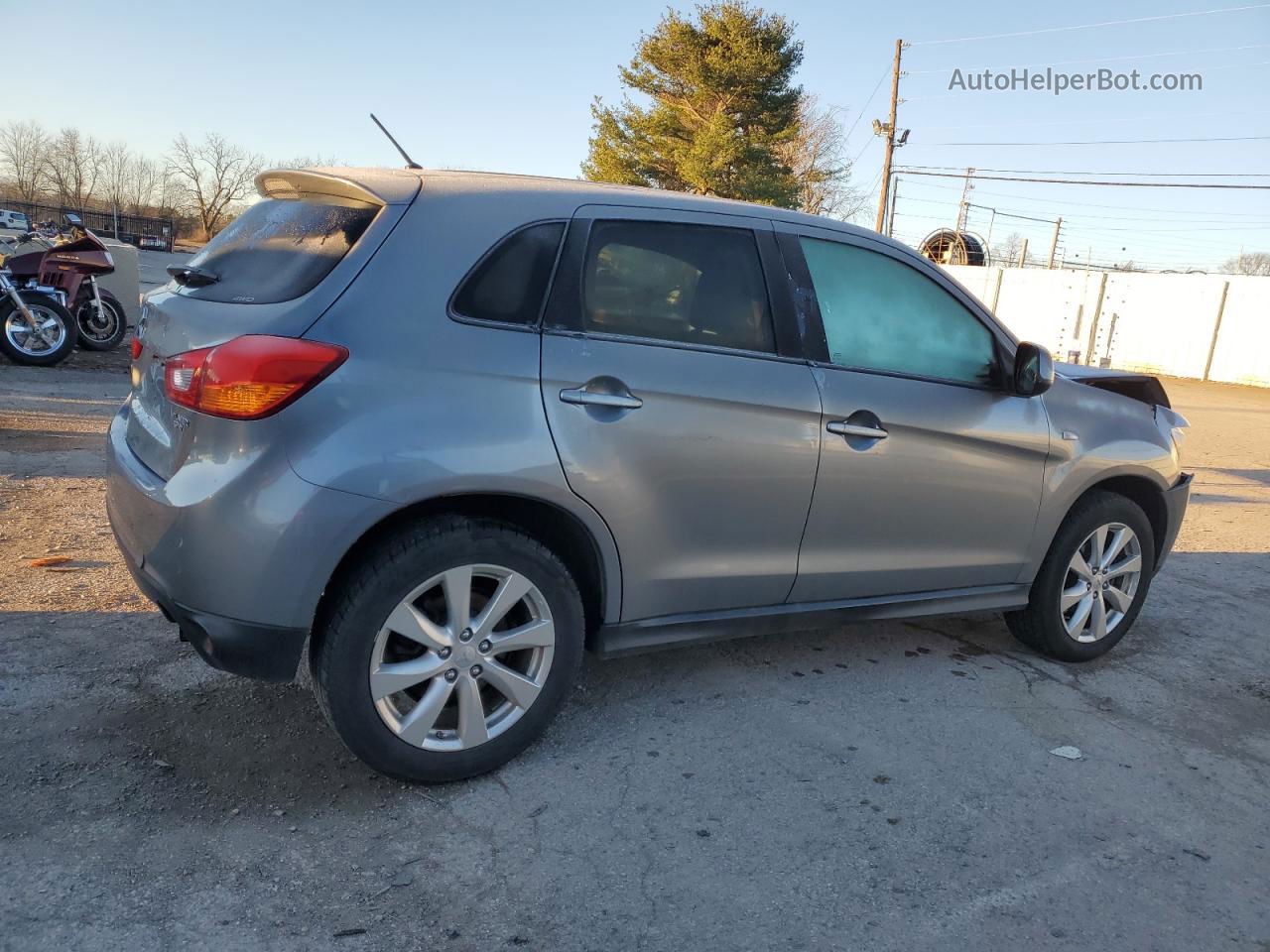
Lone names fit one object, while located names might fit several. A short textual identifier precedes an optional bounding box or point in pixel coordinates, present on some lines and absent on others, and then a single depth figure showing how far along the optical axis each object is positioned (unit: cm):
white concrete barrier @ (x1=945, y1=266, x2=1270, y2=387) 2494
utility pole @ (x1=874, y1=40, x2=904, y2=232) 3741
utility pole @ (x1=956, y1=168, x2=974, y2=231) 6862
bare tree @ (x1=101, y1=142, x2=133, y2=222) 8181
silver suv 258
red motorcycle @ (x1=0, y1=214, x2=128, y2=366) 966
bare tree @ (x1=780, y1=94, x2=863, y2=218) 4666
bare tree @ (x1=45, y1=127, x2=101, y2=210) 8044
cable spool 3862
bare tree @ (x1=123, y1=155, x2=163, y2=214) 8331
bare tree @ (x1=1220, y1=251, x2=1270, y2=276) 6875
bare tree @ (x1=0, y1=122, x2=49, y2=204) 8044
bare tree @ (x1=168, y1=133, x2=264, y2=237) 7612
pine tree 3250
